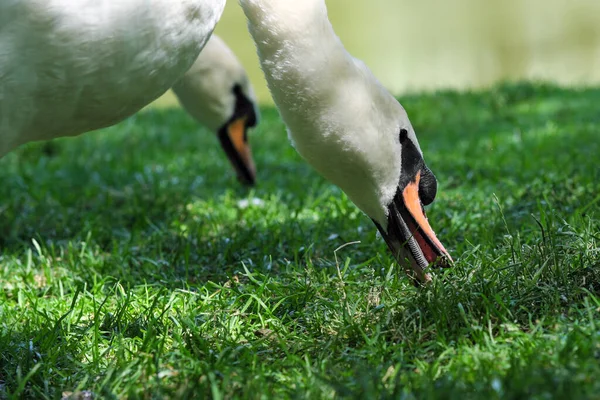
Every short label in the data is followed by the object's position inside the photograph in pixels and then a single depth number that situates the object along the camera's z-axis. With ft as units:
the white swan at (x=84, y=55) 17.92
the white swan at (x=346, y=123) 19.48
